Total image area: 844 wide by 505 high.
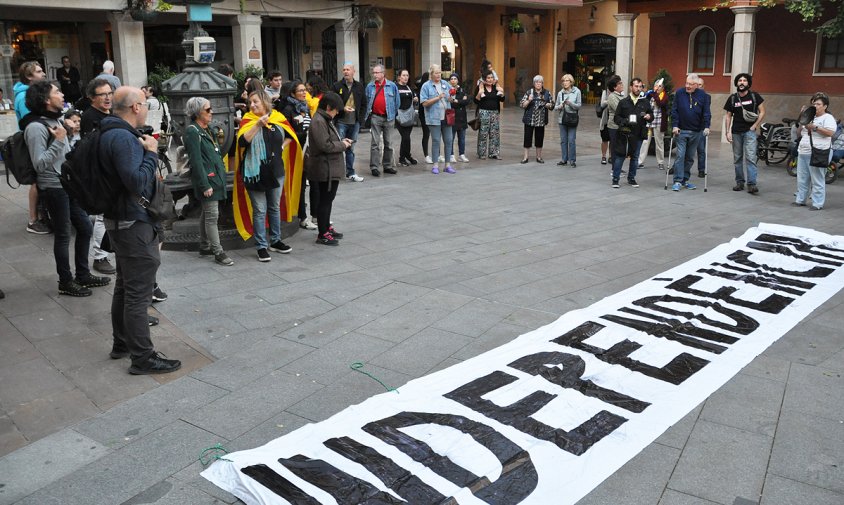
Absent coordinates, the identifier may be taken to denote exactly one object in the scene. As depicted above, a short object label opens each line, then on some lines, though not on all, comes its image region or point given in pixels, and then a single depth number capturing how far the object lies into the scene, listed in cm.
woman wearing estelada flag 764
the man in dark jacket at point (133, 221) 484
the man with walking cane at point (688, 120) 1199
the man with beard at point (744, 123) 1168
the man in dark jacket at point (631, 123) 1219
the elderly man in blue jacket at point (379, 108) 1330
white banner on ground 380
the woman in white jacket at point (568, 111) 1409
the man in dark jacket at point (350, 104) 1273
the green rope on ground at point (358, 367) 517
